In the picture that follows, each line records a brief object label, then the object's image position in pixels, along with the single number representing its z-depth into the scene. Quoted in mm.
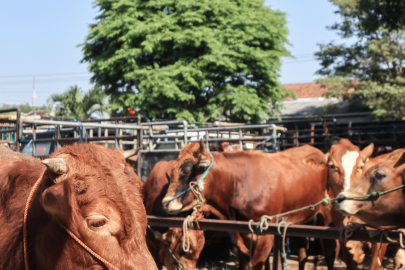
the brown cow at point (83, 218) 1719
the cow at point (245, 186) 4867
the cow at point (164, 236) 4742
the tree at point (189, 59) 17859
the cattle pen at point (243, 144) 3594
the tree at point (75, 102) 17922
